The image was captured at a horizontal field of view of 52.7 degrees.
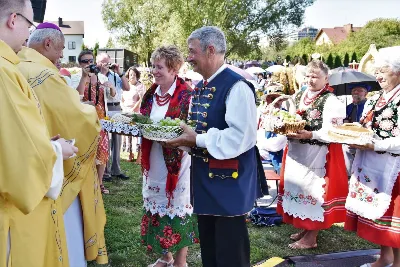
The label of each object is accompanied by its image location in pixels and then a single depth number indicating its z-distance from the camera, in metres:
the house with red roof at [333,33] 85.62
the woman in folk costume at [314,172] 4.05
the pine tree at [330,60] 39.84
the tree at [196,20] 33.34
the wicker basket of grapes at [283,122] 3.72
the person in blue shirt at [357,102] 6.41
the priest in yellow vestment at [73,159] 2.43
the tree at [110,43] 44.59
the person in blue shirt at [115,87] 6.08
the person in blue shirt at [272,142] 4.85
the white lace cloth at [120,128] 3.37
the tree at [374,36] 46.03
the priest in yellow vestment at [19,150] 1.62
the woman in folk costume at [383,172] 3.42
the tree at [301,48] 55.23
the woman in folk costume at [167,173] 3.53
